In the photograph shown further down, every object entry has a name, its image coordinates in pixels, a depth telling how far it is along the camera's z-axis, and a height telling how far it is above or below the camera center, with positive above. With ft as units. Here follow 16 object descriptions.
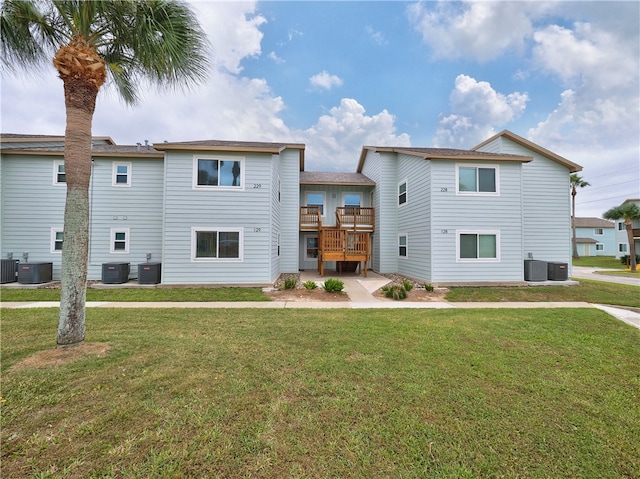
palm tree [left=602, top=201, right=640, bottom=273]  68.85 +10.24
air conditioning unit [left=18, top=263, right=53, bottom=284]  33.65 -3.05
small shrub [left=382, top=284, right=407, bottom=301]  29.19 -4.98
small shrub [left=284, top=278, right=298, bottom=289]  32.27 -4.37
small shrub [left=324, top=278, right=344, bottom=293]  30.07 -4.29
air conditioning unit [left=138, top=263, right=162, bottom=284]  34.27 -3.12
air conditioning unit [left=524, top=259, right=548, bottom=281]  37.83 -3.08
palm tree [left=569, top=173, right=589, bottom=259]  96.51 +25.48
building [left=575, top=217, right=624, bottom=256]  129.08 +6.16
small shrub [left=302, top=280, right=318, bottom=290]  31.71 -4.41
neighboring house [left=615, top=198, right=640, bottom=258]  100.71 +4.01
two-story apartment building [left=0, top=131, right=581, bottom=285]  34.17 +5.64
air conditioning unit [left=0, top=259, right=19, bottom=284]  34.45 -2.85
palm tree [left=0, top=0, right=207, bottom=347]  13.65 +11.81
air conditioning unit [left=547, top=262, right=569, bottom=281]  38.70 -3.29
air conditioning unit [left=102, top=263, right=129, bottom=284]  34.63 -3.17
